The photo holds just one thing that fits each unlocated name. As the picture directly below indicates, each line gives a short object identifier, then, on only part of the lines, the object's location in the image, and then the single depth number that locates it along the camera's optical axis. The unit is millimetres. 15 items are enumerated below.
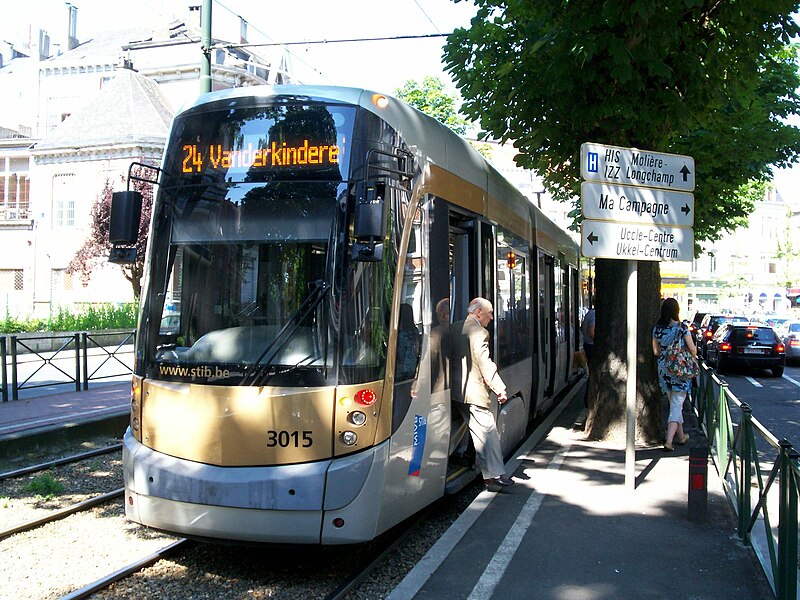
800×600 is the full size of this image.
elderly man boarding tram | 7148
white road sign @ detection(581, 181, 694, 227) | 7461
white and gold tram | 5293
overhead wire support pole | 12399
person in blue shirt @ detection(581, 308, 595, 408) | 14158
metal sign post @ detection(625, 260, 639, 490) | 7457
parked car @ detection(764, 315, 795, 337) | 30016
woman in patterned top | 9367
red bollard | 6586
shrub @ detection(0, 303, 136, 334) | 29578
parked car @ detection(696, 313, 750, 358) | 28498
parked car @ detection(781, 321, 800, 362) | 27031
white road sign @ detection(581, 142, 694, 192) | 7492
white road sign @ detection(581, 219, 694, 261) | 7469
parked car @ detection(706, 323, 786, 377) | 22938
